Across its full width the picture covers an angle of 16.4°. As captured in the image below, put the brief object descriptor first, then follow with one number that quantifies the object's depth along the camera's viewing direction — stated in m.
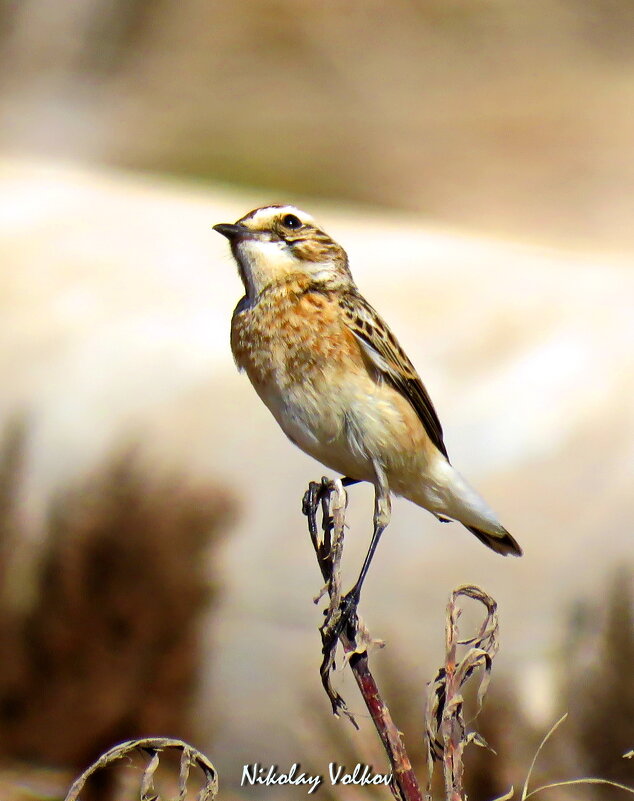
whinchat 7.24
